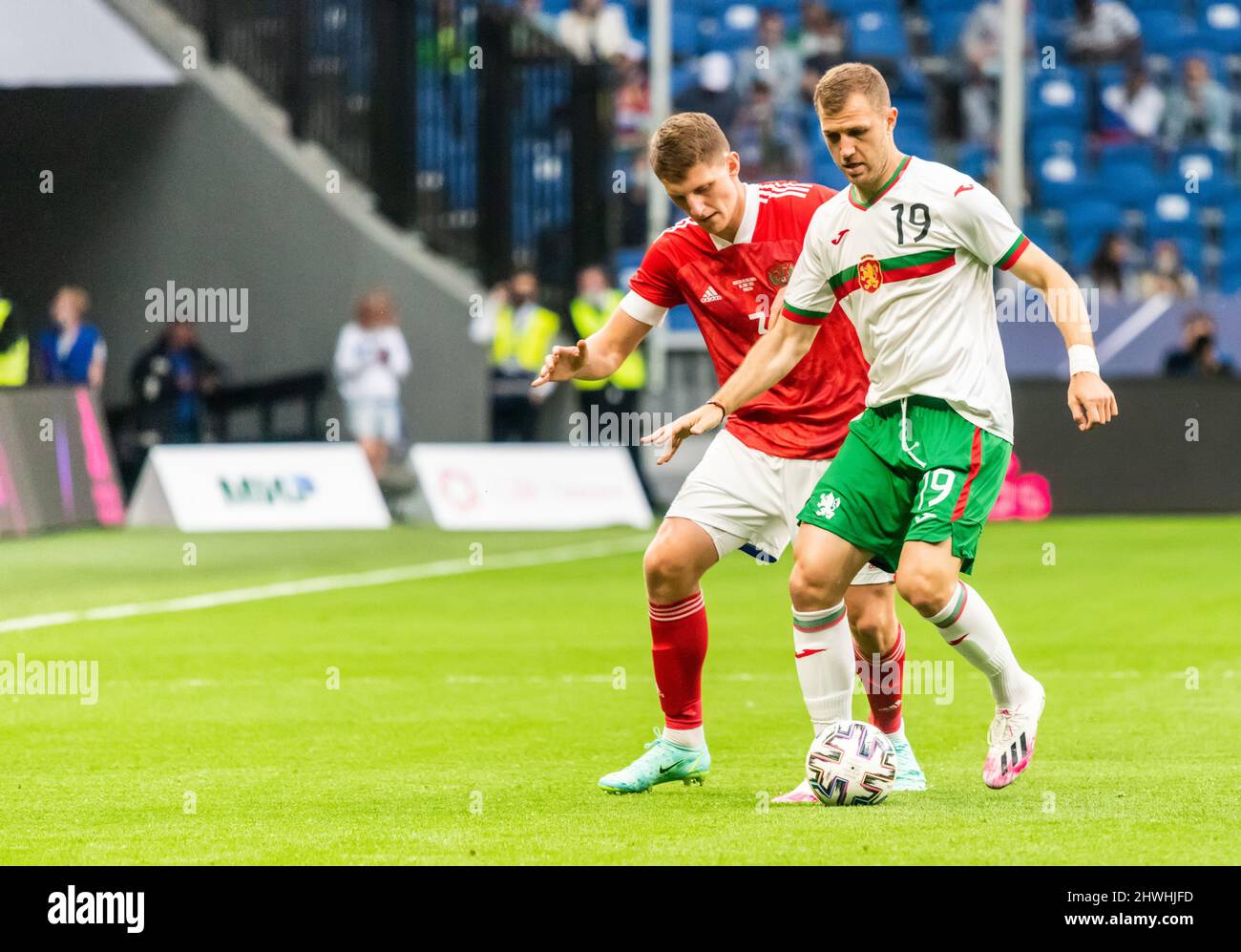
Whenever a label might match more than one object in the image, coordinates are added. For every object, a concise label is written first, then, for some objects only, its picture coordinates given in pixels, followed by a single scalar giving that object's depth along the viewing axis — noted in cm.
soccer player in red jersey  684
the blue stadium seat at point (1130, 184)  2467
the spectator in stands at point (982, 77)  2497
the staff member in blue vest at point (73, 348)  2050
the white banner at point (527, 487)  2003
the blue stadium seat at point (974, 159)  2473
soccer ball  641
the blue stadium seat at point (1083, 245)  2447
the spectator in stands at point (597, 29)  2573
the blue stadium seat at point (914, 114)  2528
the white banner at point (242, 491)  1964
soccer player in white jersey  635
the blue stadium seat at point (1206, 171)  2444
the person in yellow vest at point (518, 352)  2209
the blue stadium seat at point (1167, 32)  2538
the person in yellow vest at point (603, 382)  2147
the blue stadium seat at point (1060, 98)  2547
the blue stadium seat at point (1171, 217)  2431
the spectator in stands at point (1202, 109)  2431
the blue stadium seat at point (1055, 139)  2533
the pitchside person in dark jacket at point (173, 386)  2099
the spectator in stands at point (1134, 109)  2497
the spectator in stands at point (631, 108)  2533
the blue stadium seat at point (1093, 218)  2455
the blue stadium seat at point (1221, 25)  2533
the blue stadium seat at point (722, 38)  2603
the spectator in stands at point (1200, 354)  2103
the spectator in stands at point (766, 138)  2352
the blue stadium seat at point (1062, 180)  2497
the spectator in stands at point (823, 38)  2495
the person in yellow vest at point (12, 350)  2066
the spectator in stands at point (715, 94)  2445
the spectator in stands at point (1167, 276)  2236
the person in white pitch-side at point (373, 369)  2147
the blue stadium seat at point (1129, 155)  2480
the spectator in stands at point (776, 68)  2450
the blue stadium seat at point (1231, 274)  2445
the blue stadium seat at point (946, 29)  2595
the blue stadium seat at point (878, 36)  2556
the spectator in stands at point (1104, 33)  2538
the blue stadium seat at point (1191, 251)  2420
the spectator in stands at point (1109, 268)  2250
